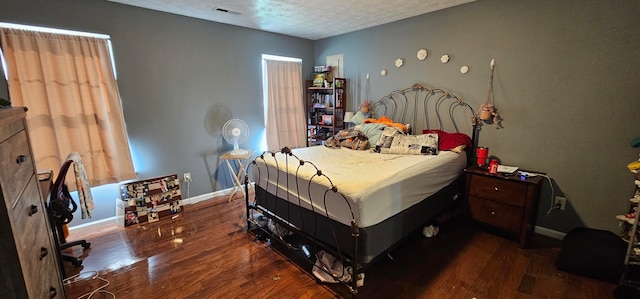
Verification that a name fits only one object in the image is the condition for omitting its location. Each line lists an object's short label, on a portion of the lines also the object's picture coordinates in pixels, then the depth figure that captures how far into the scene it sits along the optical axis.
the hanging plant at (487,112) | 2.90
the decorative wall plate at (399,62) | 3.64
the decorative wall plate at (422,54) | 3.38
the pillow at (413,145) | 2.95
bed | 1.89
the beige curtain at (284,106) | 4.32
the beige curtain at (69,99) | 2.50
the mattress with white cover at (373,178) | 1.86
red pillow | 3.01
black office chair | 2.11
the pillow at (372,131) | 3.38
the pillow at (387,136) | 3.20
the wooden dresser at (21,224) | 0.99
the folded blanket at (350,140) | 3.36
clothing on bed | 3.56
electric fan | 3.64
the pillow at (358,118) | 4.04
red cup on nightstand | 2.89
